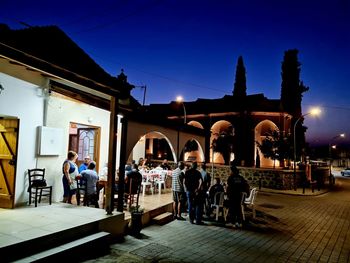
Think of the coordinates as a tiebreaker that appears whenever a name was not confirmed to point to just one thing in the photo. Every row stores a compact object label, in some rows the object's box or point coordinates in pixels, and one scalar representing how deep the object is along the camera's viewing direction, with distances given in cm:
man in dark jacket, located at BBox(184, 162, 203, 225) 811
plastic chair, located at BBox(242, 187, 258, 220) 888
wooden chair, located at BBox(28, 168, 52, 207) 702
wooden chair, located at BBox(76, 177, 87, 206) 738
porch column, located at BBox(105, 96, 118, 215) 654
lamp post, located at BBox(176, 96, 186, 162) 1210
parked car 3947
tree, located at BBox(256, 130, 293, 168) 2155
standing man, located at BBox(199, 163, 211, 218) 847
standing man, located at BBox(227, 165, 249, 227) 796
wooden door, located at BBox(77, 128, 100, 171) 1039
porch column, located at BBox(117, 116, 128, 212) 699
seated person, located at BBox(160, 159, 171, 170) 1475
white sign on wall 754
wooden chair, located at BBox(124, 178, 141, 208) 796
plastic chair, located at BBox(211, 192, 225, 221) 857
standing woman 761
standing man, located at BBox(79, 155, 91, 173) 854
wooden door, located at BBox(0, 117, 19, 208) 684
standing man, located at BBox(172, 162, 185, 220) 833
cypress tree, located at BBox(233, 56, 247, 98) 3605
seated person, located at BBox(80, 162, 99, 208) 730
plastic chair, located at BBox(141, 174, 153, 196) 1067
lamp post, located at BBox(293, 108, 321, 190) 1588
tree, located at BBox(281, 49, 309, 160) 3512
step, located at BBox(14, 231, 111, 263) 446
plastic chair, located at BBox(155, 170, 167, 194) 1134
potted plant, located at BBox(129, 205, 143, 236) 678
